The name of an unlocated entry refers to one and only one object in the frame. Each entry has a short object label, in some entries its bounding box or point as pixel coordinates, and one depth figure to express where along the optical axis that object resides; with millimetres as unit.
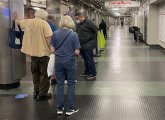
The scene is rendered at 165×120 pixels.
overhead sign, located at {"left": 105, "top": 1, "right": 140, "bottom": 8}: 25859
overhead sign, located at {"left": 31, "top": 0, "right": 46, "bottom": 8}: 10210
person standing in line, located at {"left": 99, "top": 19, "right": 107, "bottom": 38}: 16359
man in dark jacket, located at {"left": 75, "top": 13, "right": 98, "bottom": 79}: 7090
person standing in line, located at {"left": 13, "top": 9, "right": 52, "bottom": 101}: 5195
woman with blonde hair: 4434
